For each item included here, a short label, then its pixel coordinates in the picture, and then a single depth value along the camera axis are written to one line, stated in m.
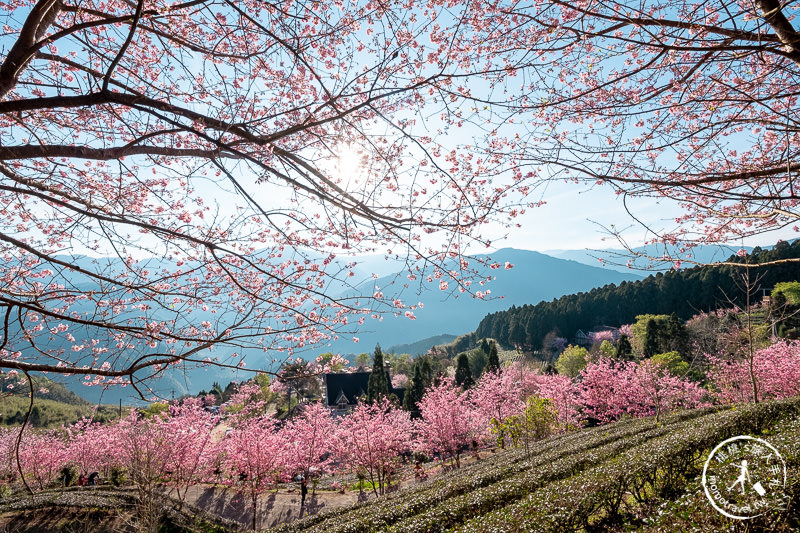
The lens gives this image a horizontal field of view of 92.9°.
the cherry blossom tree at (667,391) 13.96
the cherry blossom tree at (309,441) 16.23
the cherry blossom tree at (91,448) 20.27
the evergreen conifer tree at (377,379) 36.16
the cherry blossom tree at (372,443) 16.17
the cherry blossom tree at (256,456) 14.65
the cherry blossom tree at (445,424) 18.50
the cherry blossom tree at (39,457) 20.22
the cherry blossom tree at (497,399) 22.55
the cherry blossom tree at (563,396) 20.78
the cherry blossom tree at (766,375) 15.31
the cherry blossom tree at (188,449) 15.59
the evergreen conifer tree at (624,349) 33.47
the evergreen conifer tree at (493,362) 35.00
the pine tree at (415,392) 34.06
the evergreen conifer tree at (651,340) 34.30
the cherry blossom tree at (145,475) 7.93
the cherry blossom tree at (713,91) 2.78
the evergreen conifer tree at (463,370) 36.88
